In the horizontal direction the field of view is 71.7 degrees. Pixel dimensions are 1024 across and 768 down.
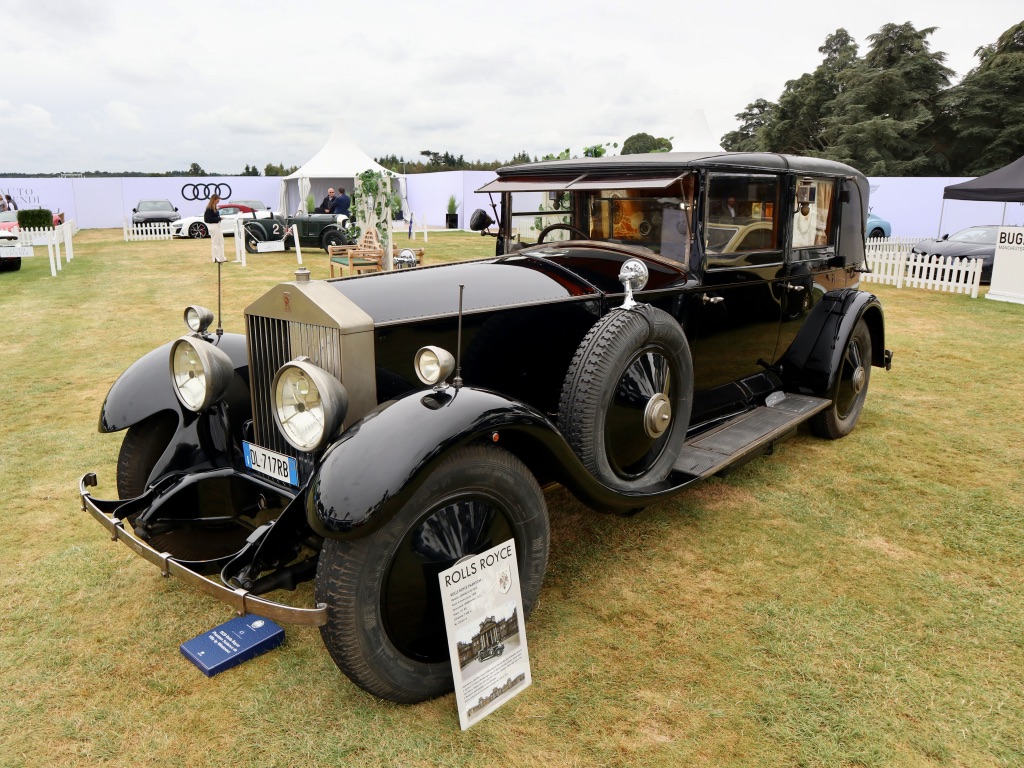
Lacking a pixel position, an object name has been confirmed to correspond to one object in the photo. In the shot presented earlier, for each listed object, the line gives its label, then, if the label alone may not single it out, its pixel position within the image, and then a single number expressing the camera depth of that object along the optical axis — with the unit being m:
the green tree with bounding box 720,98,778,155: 40.09
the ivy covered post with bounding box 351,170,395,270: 13.62
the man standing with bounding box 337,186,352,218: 20.35
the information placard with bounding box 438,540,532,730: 2.40
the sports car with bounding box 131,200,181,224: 25.64
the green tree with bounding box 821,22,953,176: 29.23
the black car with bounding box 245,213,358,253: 19.30
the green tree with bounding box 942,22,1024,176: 27.70
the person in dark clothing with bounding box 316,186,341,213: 20.02
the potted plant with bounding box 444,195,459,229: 30.63
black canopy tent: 12.62
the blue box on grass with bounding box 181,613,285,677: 2.71
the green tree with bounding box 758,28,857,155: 33.72
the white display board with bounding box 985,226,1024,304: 11.99
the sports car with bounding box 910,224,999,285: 14.16
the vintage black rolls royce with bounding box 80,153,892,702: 2.37
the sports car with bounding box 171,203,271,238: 22.64
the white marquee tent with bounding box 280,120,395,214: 25.17
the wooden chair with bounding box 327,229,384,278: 12.83
